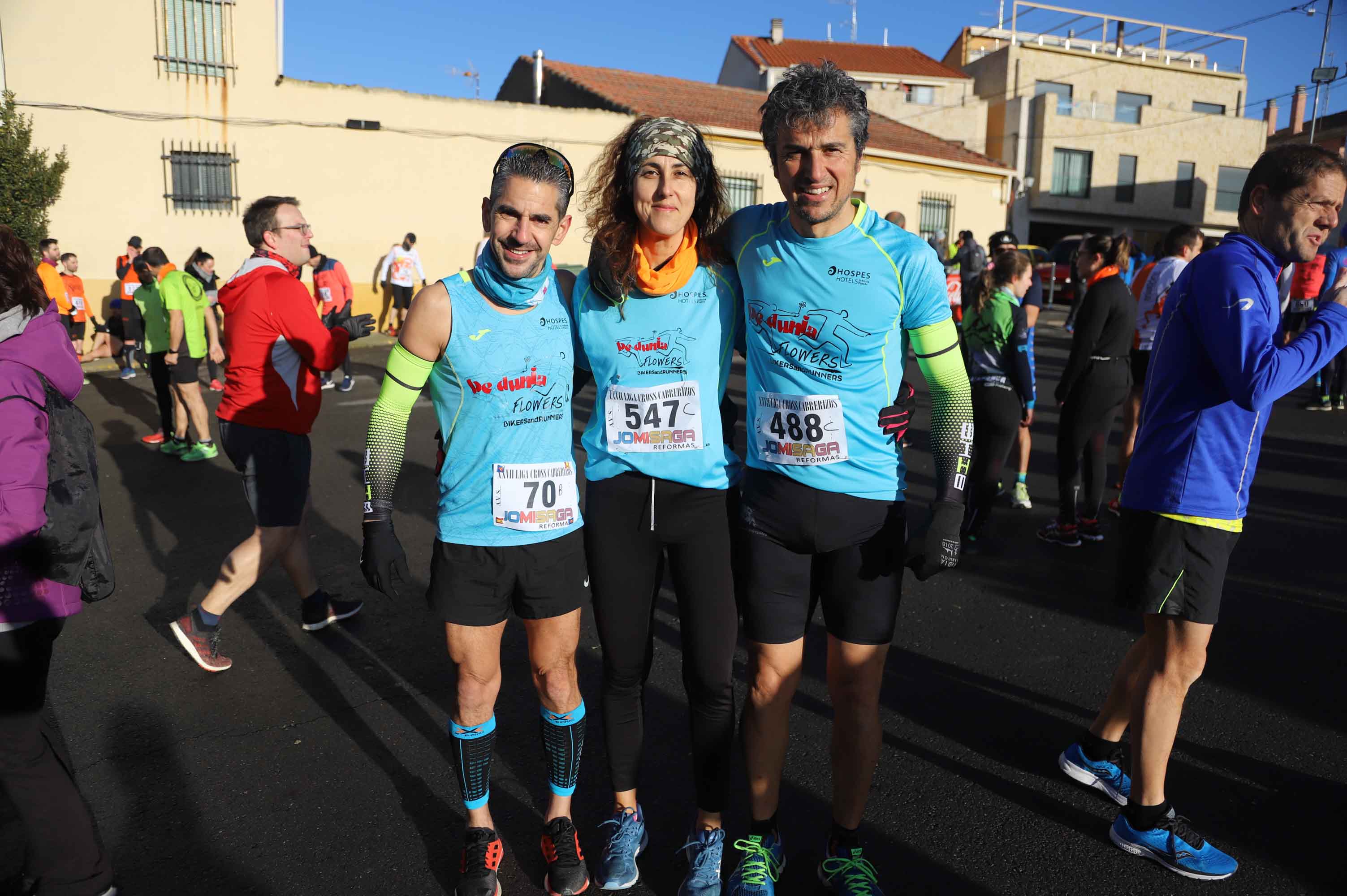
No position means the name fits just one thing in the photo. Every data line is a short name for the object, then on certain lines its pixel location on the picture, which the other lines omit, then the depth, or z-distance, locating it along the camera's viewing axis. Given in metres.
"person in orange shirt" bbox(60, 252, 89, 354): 12.62
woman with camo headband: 2.46
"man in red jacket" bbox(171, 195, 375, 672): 4.10
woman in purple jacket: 2.29
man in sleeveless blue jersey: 2.46
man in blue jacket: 2.45
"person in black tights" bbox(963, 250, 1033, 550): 5.42
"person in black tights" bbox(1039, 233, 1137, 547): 5.44
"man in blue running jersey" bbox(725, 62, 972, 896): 2.40
